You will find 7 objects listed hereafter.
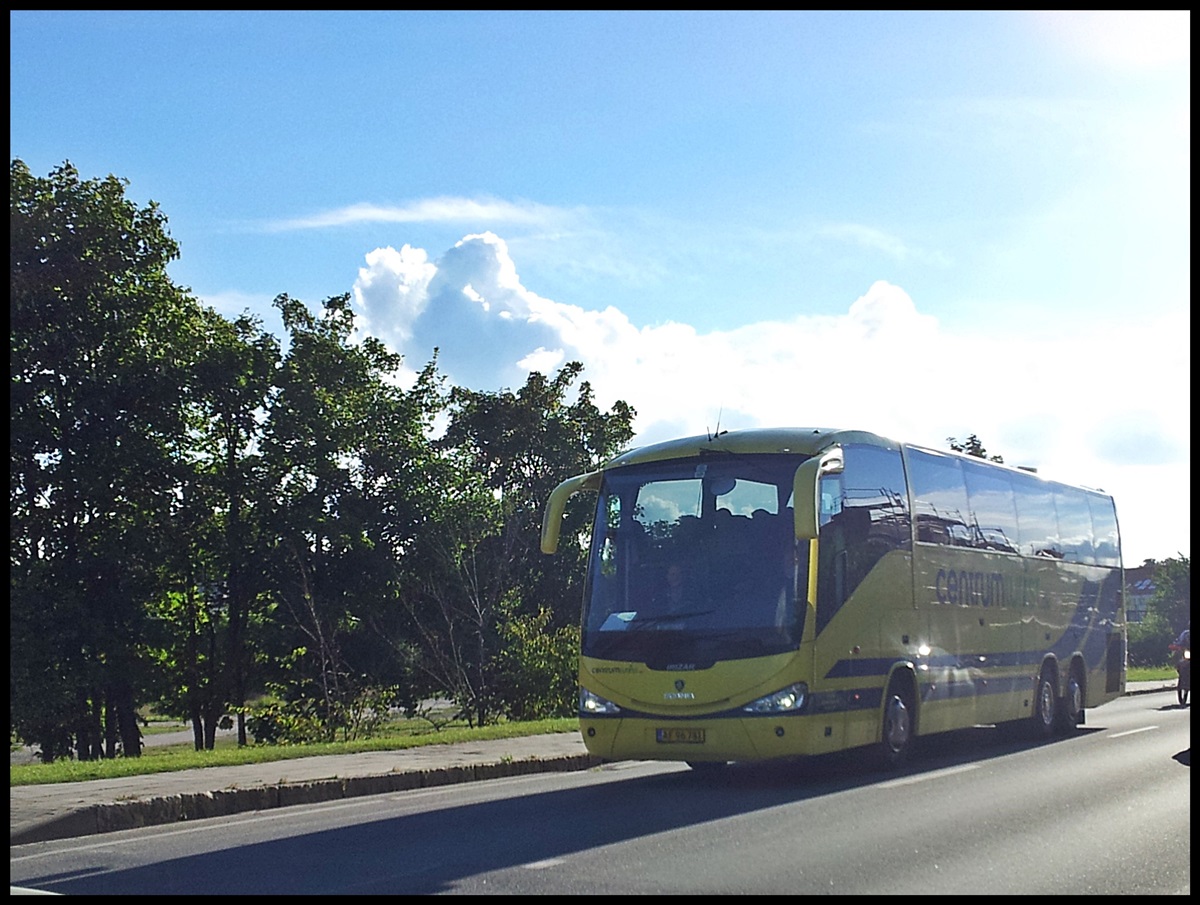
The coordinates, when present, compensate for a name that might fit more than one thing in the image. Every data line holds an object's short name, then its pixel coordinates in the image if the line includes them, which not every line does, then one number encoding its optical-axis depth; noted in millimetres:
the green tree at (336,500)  38156
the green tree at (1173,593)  81500
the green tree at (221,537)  37562
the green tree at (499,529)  33875
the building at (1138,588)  114094
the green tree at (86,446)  32656
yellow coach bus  13953
